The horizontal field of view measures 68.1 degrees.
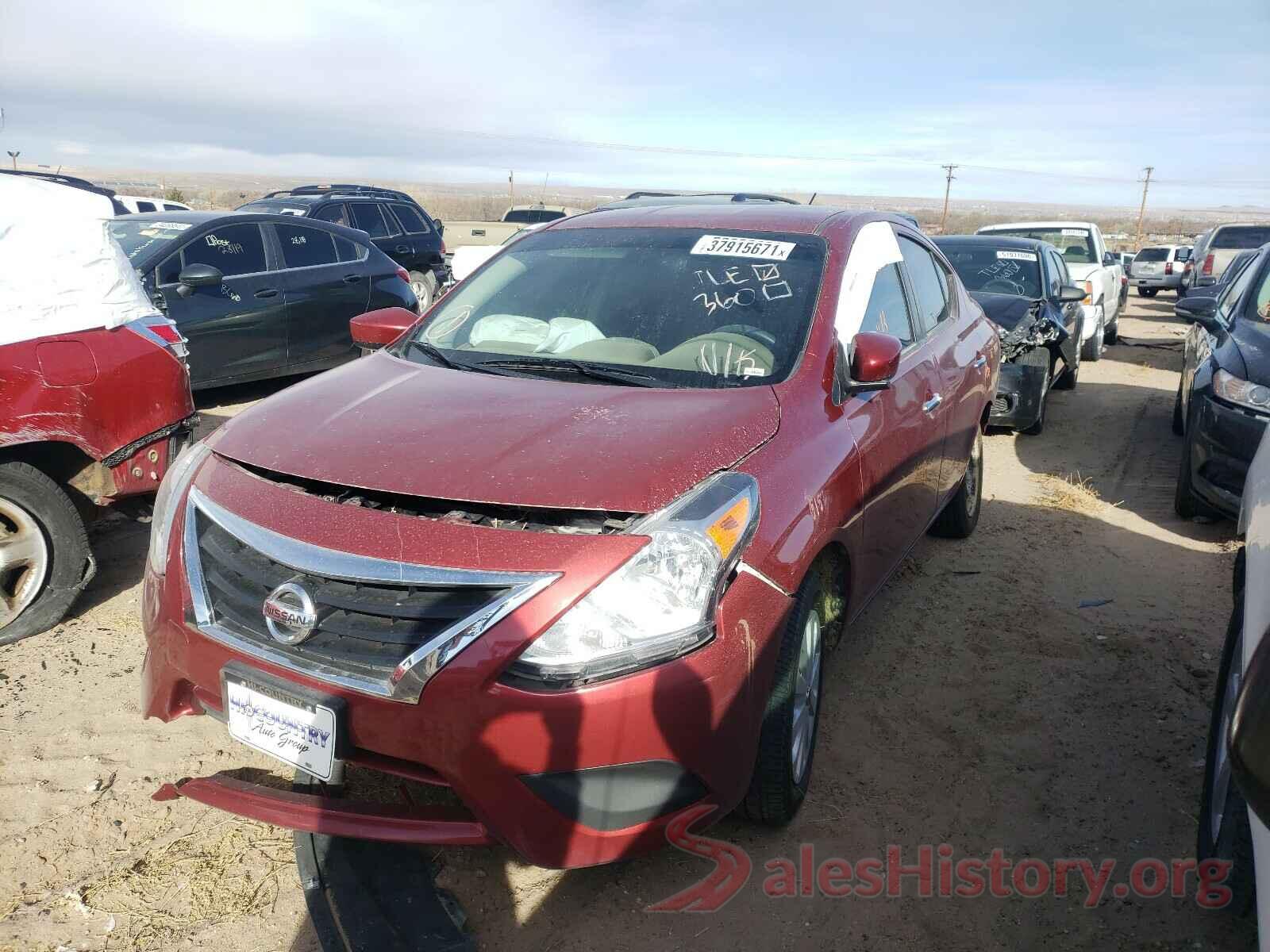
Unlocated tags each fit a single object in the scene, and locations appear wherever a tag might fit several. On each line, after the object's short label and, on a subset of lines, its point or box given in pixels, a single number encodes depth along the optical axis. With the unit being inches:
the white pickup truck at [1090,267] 447.5
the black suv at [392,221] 532.4
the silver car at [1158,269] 1003.3
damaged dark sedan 302.2
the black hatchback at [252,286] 285.1
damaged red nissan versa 82.7
